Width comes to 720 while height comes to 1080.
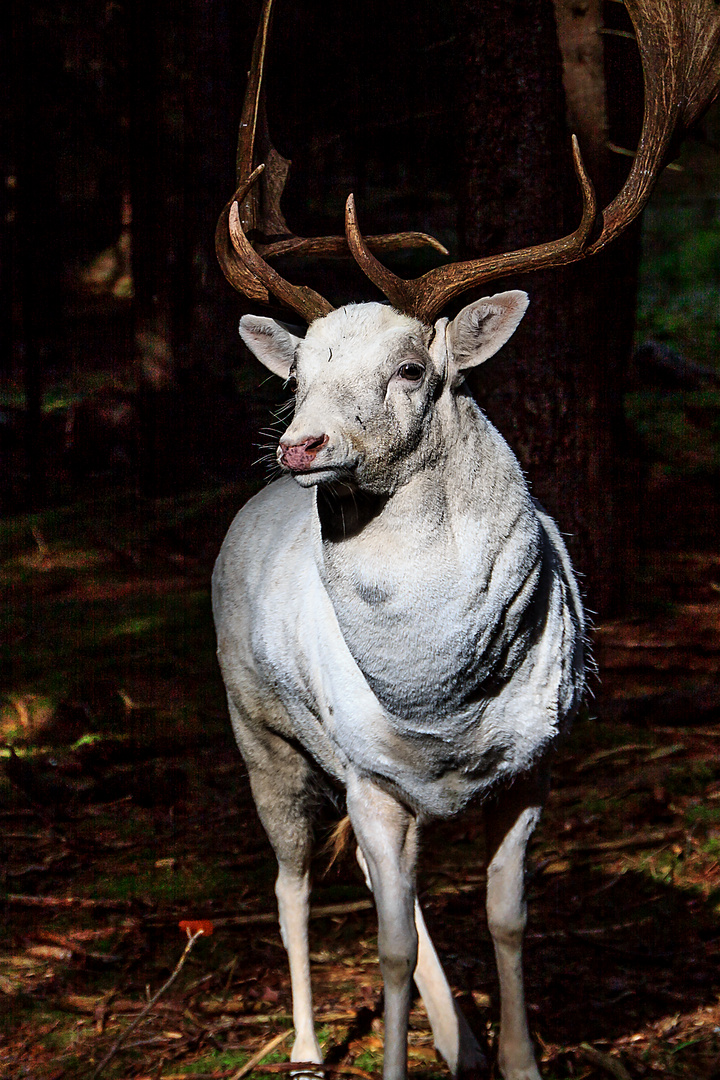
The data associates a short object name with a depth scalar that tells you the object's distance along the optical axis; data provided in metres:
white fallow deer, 6.54
